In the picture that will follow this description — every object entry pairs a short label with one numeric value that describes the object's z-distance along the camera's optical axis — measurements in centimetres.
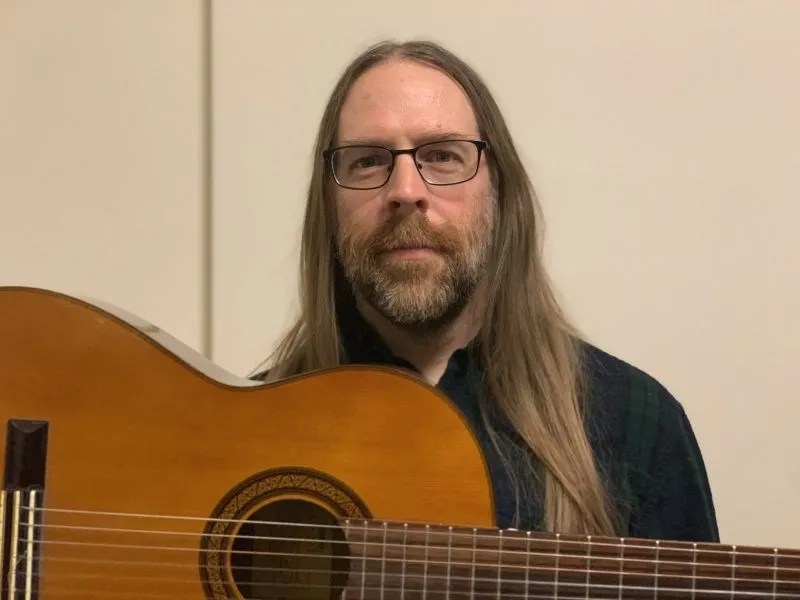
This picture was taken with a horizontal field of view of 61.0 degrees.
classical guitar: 61
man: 79
